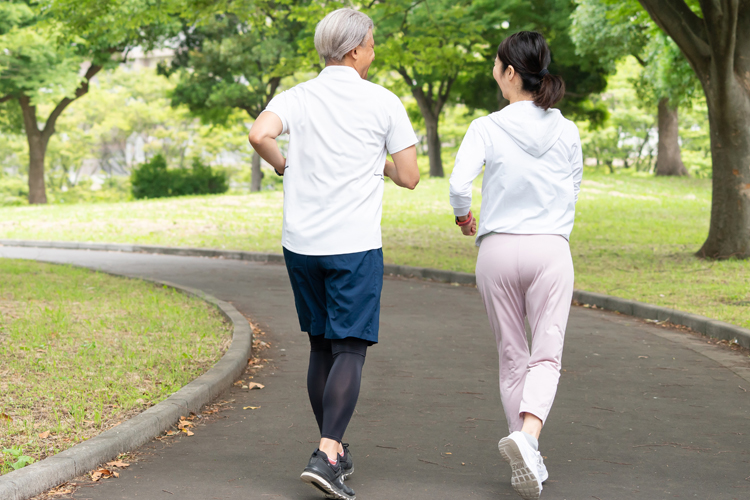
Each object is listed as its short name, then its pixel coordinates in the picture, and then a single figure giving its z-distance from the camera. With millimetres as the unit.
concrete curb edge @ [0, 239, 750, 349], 7318
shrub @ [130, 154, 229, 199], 32500
